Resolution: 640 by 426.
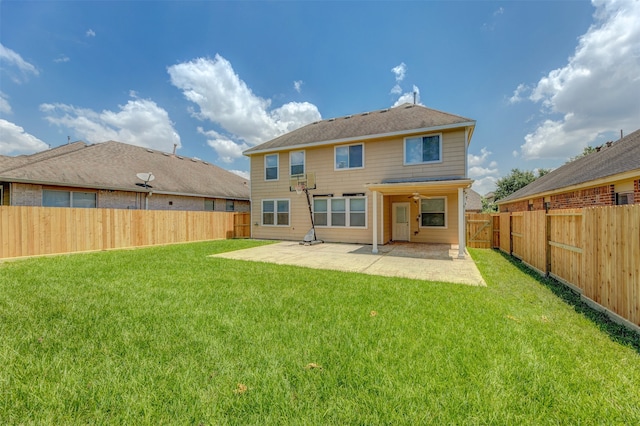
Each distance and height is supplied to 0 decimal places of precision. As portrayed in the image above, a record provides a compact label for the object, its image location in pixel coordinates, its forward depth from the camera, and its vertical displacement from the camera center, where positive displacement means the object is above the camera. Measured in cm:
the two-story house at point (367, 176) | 1062 +176
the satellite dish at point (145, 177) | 1379 +209
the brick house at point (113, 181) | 1082 +179
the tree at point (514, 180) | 3725 +478
